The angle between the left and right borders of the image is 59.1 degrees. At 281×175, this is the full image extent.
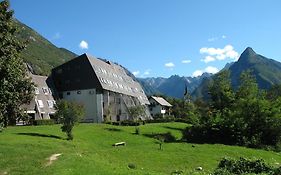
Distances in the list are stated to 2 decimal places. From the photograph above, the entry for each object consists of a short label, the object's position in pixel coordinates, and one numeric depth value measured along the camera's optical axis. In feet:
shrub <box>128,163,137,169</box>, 55.49
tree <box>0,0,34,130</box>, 55.52
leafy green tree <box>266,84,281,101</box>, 272.99
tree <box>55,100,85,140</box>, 97.58
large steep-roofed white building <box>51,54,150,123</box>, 184.68
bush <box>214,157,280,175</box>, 52.43
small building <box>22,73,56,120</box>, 170.79
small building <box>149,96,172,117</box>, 316.24
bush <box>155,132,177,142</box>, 119.51
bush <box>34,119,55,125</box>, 140.70
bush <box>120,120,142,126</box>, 158.24
